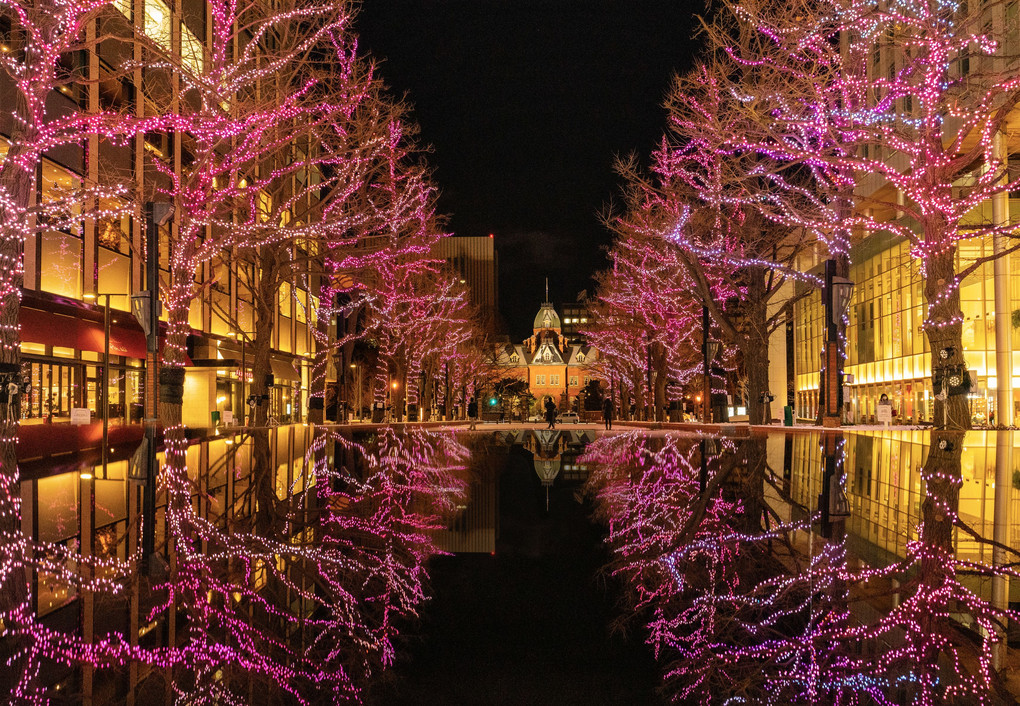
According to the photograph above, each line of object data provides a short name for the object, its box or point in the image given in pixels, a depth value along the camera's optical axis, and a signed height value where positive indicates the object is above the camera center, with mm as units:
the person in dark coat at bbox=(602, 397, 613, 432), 36562 -1141
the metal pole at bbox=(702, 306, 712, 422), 27922 +645
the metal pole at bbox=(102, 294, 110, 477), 17875 +864
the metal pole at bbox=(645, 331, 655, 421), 42366 -623
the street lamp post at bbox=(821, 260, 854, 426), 19234 +1160
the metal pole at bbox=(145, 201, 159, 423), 14211 +1821
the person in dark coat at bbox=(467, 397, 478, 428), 52794 -1542
